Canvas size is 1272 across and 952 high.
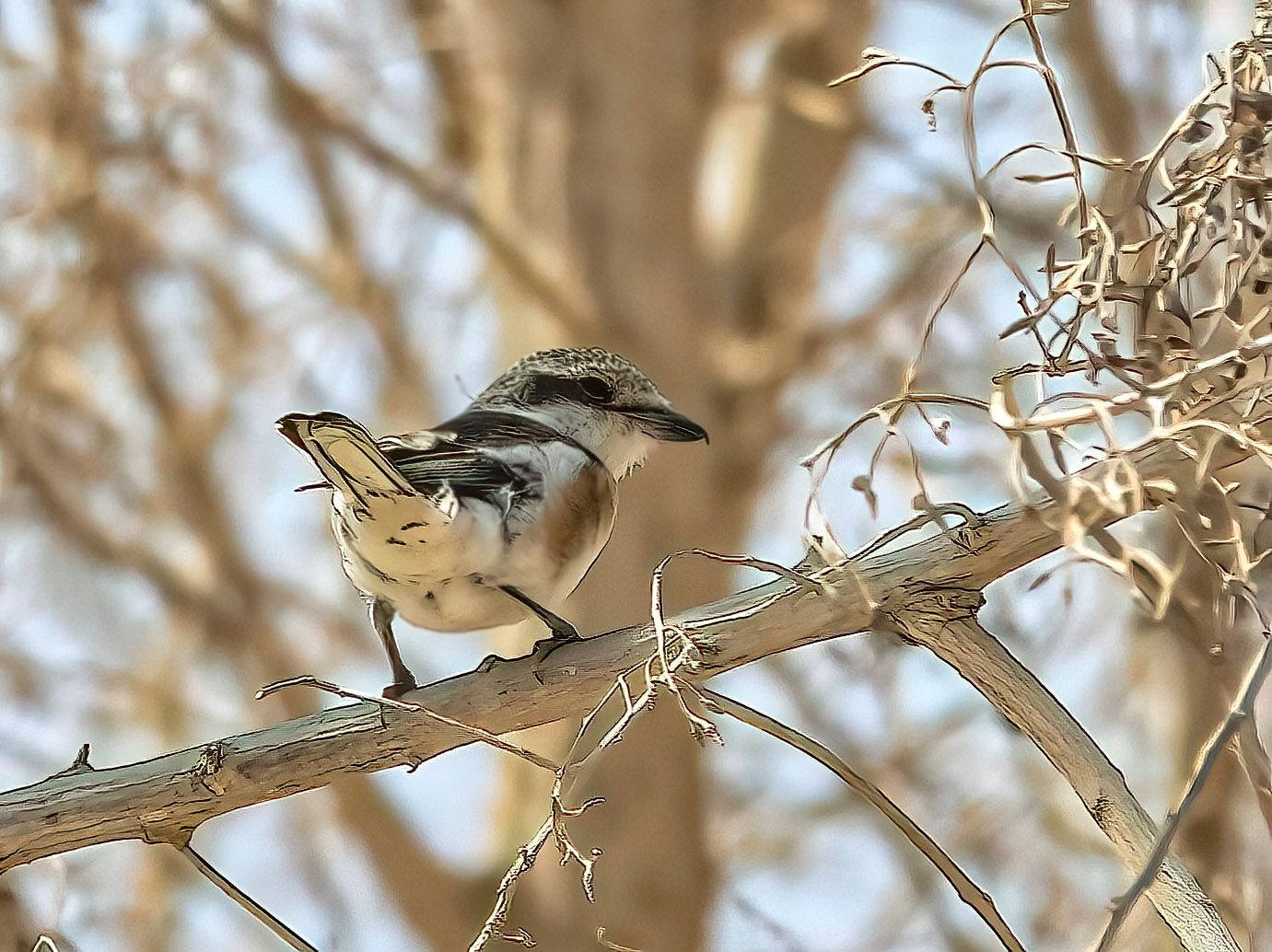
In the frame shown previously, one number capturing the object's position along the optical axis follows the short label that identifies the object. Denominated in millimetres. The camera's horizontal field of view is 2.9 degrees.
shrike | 4390
